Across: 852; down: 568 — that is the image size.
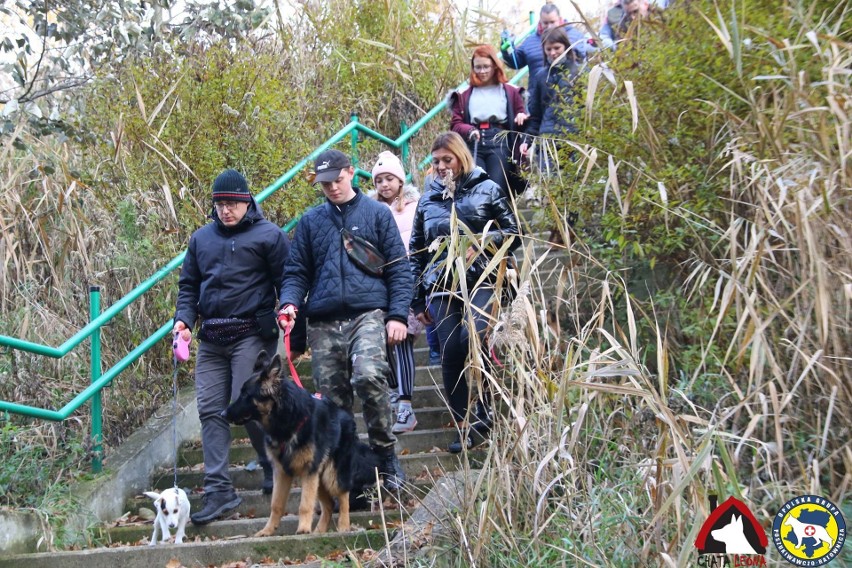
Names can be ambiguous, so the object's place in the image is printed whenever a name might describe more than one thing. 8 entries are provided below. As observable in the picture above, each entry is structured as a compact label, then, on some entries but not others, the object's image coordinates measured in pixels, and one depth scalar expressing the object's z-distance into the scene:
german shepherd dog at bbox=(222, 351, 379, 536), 5.55
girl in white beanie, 6.44
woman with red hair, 8.50
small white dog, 5.70
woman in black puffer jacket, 6.14
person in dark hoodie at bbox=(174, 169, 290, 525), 6.06
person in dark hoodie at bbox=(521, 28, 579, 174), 7.46
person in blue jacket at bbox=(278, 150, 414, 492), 5.82
